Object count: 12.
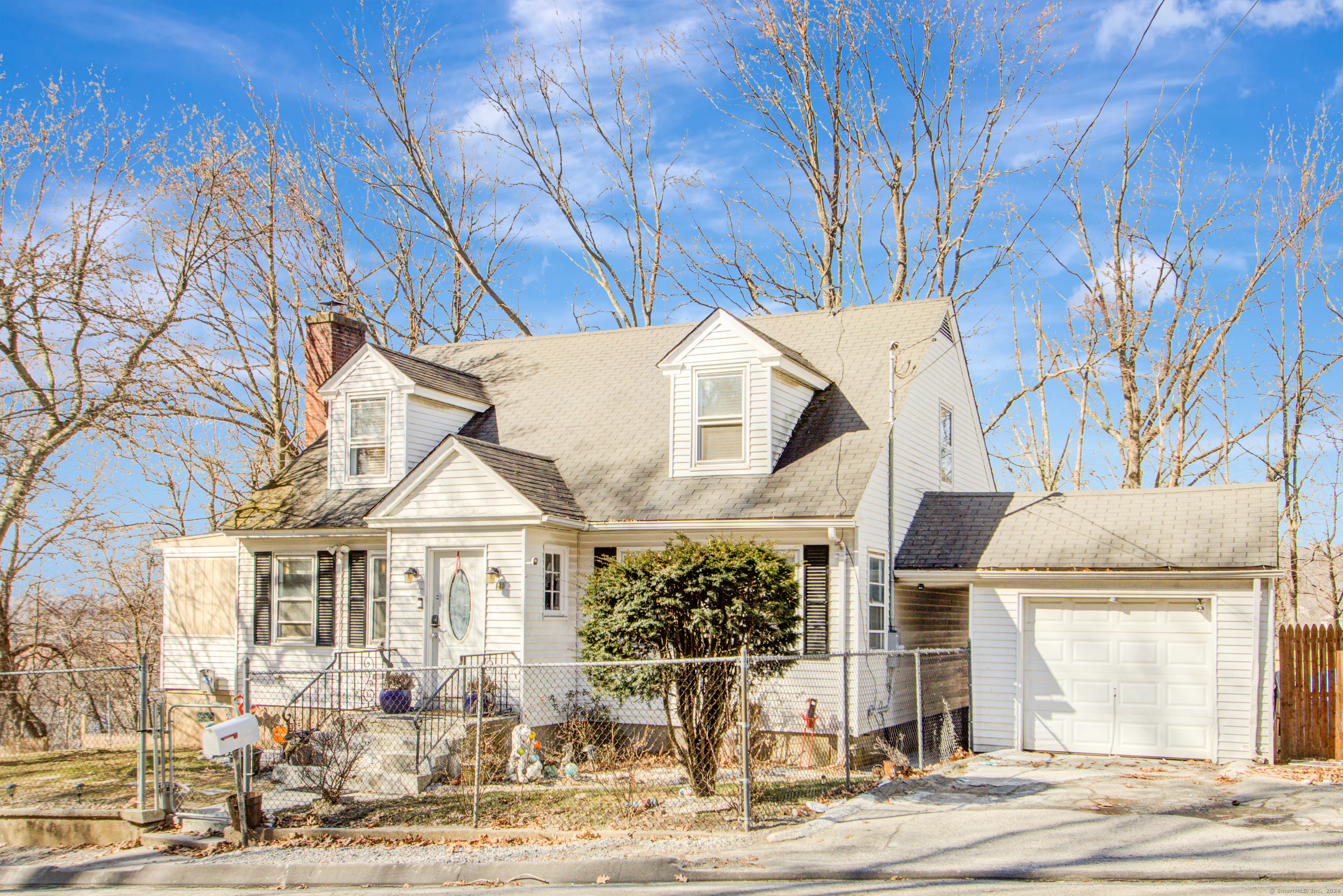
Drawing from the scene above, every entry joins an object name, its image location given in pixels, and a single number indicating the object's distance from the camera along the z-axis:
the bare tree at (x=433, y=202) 29.72
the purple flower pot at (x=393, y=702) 13.73
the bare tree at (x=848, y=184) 27.12
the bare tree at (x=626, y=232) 29.92
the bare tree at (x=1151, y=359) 26.06
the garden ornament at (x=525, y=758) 12.84
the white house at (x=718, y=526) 13.98
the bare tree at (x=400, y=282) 29.42
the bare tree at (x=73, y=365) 15.59
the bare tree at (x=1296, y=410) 25.19
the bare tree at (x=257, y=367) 25.52
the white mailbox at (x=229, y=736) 9.74
